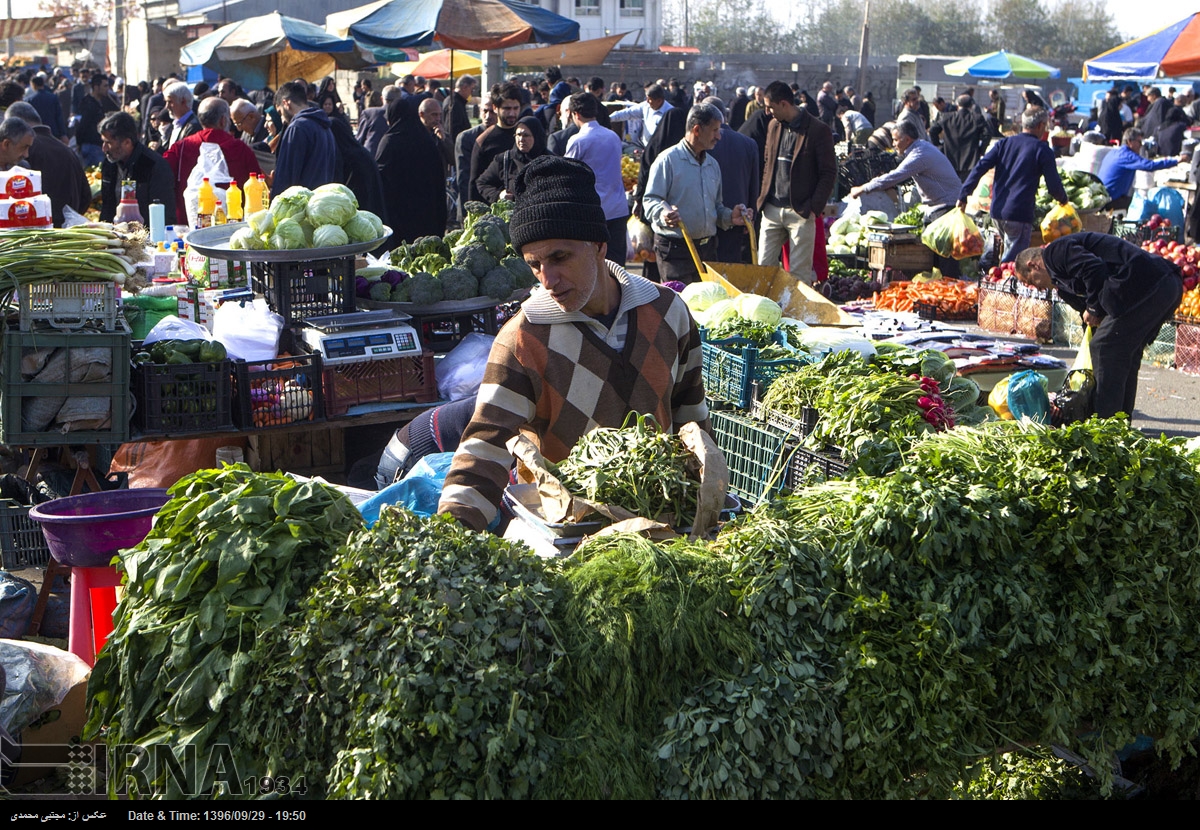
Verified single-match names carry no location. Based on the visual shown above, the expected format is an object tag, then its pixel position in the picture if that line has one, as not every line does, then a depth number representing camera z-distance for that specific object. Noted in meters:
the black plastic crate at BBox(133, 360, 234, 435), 4.80
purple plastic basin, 3.51
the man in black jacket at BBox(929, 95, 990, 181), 16.02
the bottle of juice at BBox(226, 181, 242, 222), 7.15
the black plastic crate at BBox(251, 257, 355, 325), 5.57
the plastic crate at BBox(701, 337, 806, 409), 4.19
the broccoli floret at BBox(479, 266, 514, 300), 6.20
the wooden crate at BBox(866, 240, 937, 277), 11.47
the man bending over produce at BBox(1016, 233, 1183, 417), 5.88
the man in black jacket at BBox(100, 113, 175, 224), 7.98
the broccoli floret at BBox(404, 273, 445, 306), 5.98
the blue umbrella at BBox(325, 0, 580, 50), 12.62
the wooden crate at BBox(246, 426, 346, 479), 5.72
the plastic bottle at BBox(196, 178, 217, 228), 7.13
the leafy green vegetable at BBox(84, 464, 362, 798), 2.07
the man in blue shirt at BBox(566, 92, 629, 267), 8.66
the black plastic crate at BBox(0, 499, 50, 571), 4.55
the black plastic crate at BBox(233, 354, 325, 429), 5.05
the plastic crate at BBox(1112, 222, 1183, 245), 11.73
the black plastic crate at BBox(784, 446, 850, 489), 3.10
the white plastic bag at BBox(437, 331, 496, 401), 5.62
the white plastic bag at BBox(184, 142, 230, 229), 7.58
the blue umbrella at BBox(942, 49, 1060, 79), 29.94
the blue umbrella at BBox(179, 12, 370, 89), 14.27
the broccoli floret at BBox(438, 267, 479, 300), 6.09
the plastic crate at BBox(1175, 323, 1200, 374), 8.75
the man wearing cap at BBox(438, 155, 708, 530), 2.72
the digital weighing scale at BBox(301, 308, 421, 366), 5.25
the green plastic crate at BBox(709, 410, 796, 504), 3.80
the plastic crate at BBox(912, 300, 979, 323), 10.41
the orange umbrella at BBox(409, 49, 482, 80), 22.72
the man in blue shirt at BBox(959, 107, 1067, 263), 10.05
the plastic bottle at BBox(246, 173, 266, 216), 6.85
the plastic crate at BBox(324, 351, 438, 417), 5.34
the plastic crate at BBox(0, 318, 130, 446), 4.46
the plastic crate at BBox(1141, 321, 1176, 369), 8.99
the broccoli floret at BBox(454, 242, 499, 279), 6.32
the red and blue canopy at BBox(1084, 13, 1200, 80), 13.54
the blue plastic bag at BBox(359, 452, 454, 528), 3.73
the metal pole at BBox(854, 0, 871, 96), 33.81
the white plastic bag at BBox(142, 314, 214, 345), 5.01
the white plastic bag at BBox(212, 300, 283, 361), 5.21
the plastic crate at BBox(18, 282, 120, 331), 4.46
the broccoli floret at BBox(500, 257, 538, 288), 6.39
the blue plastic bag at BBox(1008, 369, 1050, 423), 6.07
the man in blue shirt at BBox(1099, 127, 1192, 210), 14.20
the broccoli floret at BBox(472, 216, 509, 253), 6.50
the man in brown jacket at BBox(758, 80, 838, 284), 8.80
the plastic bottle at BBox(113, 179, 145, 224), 7.00
